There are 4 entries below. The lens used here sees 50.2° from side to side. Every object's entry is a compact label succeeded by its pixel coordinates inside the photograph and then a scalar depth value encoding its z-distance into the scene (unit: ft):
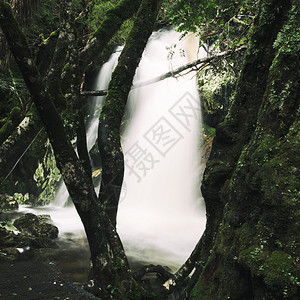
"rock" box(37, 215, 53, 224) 31.71
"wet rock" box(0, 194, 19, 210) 35.03
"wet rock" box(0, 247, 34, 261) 16.49
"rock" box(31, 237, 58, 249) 22.69
